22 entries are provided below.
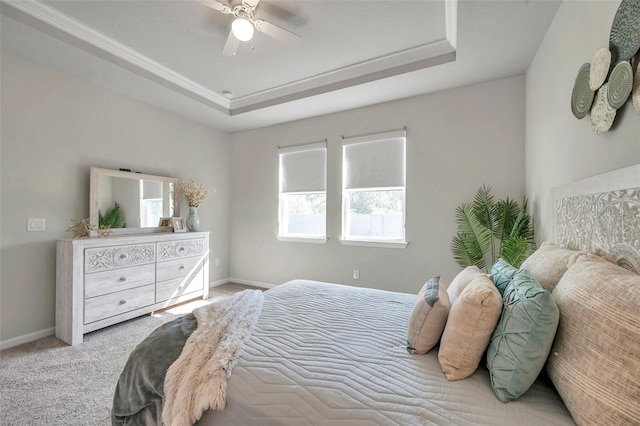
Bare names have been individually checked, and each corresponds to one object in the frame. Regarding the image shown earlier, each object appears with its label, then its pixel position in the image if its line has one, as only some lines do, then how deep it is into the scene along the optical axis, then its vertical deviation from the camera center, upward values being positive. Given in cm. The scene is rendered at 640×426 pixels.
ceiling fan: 194 +149
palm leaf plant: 233 -16
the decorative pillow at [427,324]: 122 -50
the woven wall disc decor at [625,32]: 106 +79
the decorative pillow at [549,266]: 121 -25
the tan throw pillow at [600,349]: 68 -39
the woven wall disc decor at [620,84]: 109 +57
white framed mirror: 300 +18
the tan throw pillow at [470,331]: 101 -45
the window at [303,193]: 400 +35
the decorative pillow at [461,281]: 138 -36
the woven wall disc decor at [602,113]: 123 +50
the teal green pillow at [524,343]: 88 -43
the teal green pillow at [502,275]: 122 -30
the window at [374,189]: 346 +36
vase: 384 -7
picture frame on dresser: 368 -13
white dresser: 251 -69
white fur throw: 100 -65
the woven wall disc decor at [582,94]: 142 +69
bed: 74 -64
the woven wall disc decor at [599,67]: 124 +73
